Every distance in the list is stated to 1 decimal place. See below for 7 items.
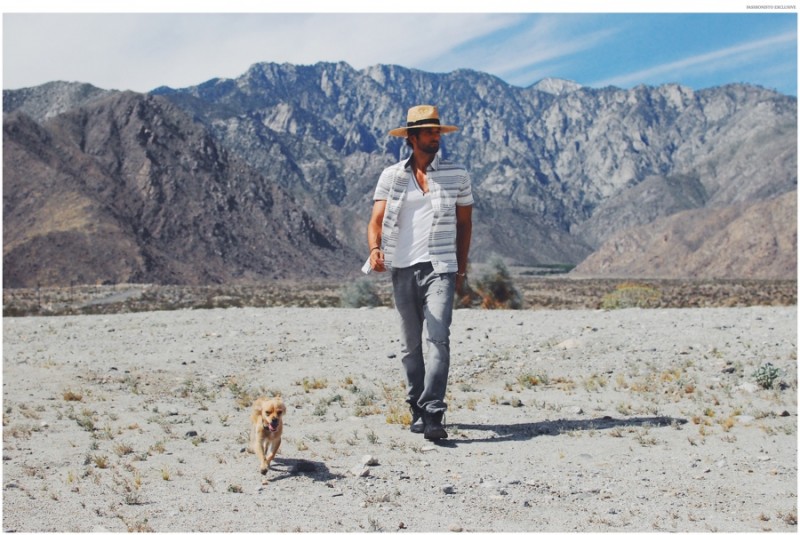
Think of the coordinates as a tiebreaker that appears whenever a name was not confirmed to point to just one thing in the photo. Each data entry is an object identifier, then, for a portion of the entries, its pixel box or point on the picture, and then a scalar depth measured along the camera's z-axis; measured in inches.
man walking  259.6
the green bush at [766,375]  351.9
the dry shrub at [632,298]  1089.4
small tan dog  223.1
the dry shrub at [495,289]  1182.3
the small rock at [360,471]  221.6
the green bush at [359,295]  1226.0
